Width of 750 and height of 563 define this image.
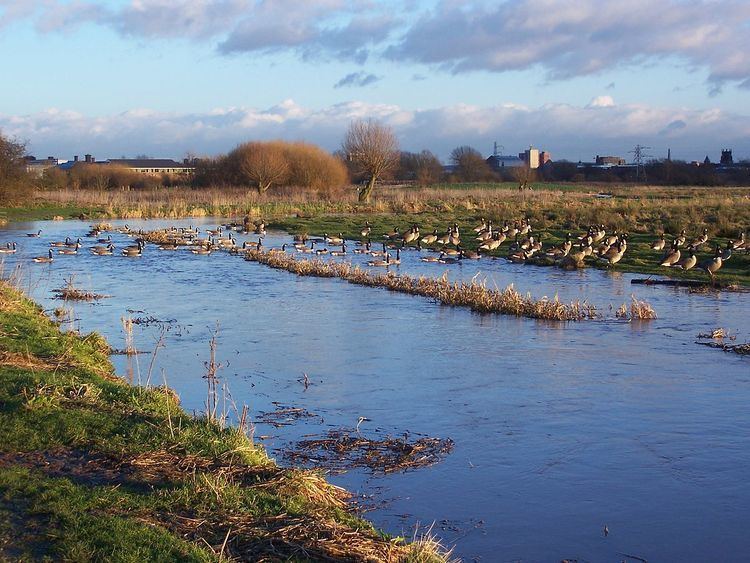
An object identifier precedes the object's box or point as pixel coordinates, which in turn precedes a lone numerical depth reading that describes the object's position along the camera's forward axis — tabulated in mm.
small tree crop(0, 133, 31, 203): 48844
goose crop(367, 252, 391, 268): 26172
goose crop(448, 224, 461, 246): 31812
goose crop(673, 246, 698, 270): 23109
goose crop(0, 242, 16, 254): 29062
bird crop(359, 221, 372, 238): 35275
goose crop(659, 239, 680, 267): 23594
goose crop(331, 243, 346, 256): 29602
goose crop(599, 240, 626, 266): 25197
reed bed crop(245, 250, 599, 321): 16922
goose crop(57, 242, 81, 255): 29734
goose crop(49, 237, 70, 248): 31094
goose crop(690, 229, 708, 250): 26778
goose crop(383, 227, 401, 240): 34719
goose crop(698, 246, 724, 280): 22486
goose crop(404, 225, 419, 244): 33219
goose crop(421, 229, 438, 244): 32531
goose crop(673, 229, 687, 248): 26094
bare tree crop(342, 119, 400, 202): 63888
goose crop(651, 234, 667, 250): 27531
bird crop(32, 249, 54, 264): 26938
